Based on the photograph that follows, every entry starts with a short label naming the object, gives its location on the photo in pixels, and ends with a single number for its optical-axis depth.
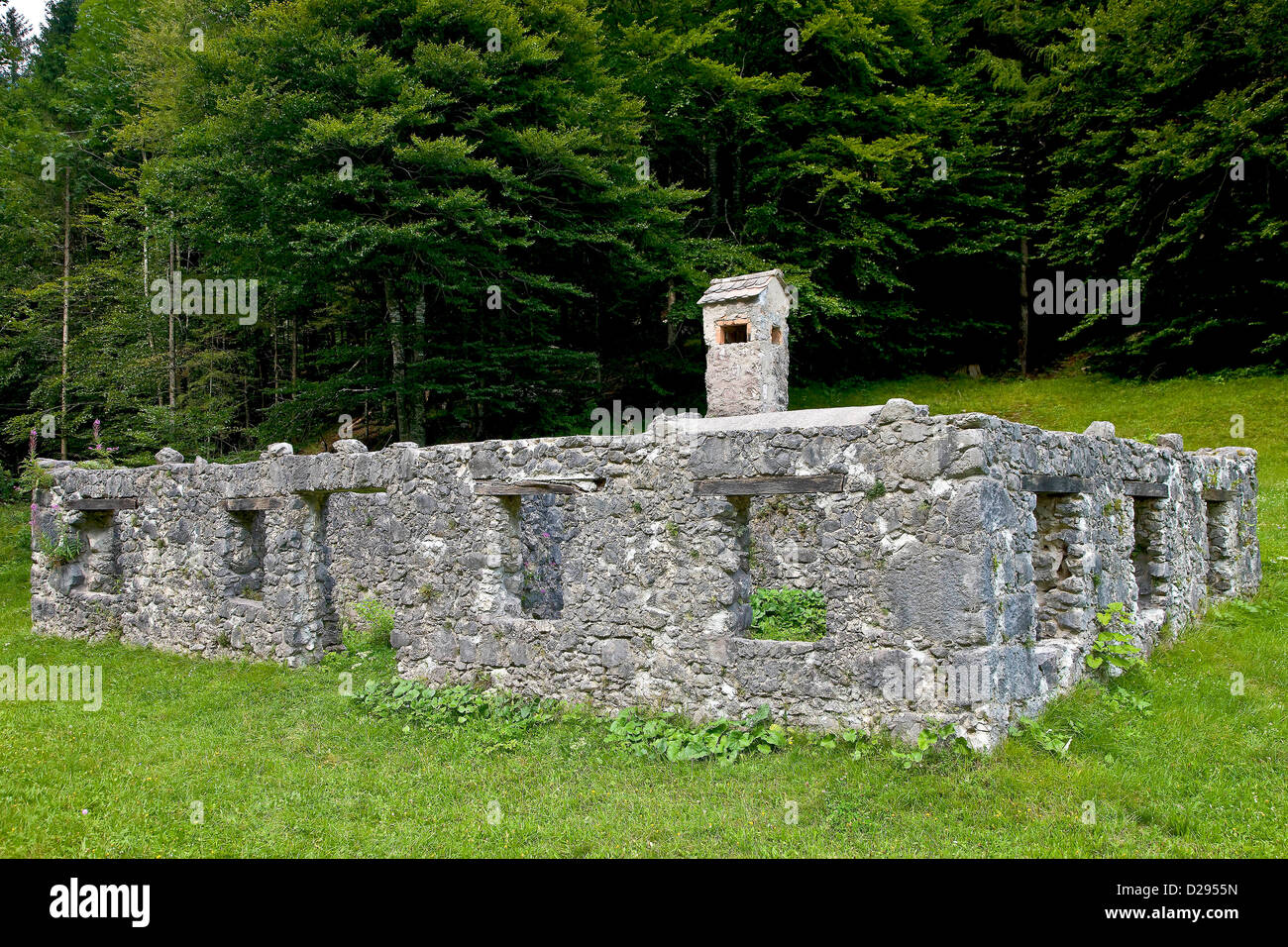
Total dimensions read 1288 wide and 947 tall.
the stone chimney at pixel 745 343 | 14.33
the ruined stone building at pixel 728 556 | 7.01
